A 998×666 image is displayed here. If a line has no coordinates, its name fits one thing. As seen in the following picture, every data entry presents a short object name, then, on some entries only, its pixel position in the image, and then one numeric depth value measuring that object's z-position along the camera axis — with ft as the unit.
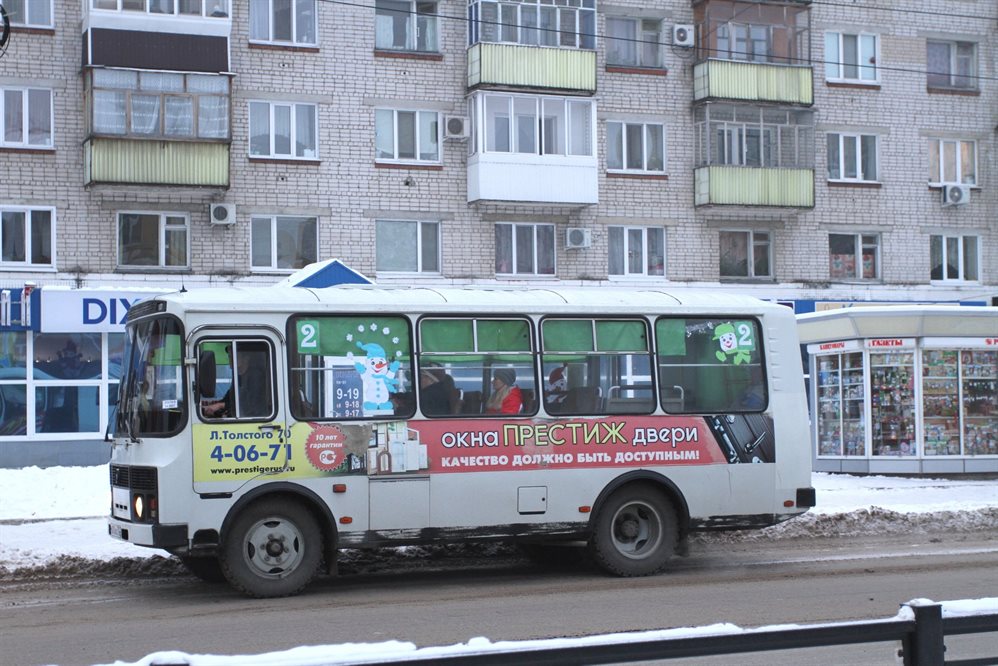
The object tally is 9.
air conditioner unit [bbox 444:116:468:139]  97.71
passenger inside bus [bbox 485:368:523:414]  40.57
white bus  37.19
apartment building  88.74
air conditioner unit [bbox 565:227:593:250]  100.17
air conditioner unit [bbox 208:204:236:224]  91.45
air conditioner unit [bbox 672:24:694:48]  104.53
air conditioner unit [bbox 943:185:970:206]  111.65
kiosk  74.43
